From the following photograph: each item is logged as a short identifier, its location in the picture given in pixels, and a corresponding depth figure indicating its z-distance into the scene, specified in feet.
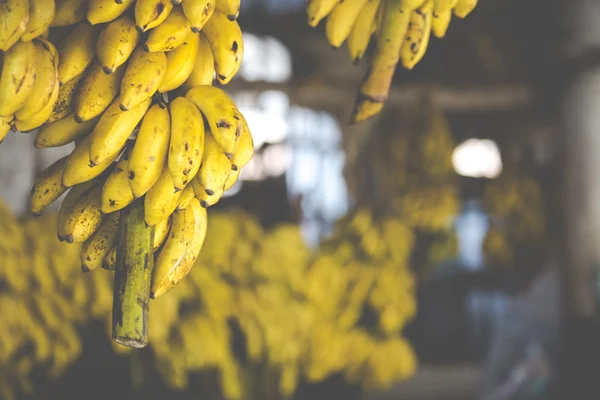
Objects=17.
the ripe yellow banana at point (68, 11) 5.59
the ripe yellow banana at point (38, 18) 5.37
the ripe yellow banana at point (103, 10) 5.47
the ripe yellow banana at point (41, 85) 5.36
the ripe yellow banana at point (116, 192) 5.50
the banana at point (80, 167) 5.51
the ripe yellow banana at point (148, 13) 5.40
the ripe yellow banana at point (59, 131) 5.63
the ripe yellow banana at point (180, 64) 5.57
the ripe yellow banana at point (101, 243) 5.67
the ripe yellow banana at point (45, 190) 5.68
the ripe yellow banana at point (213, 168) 5.50
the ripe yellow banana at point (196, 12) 5.45
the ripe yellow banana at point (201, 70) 5.74
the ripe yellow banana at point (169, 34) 5.47
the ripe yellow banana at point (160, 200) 5.49
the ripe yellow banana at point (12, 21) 5.27
